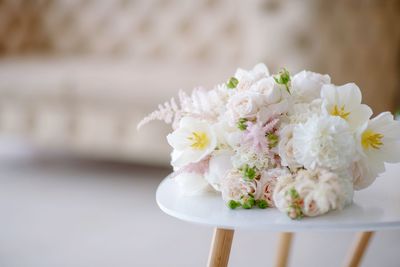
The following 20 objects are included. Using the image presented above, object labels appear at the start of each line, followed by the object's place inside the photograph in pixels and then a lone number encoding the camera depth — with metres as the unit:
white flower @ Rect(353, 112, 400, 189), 0.94
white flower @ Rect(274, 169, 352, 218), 0.86
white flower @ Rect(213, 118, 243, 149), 0.98
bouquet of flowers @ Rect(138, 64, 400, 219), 0.88
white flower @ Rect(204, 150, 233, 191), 0.98
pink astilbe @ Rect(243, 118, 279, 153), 0.94
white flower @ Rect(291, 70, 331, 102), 1.00
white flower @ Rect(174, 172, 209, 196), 1.03
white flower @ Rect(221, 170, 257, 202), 0.94
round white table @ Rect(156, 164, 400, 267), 0.85
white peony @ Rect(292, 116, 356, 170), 0.88
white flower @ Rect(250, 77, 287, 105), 0.96
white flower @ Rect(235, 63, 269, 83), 1.04
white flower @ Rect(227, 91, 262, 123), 0.95
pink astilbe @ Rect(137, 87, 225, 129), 1.04
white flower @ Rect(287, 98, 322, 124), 0.95
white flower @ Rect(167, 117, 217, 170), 0.99
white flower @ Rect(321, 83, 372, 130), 0.95
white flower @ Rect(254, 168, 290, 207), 0.94
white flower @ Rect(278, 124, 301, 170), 0.93
